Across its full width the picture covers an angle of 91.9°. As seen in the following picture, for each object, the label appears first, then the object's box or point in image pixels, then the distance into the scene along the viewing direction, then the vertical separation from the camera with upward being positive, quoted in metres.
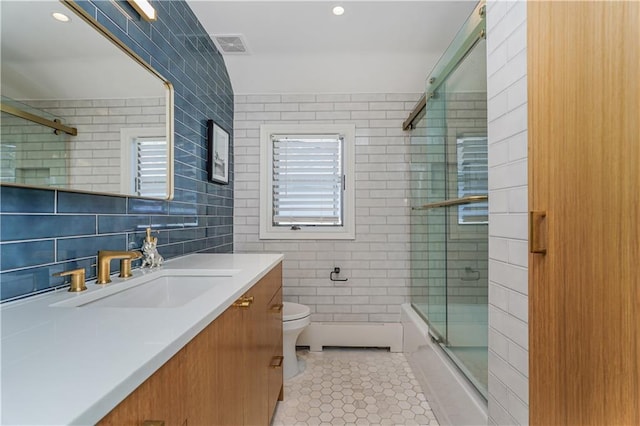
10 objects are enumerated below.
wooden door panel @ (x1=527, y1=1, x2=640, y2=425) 0.61 +0.02
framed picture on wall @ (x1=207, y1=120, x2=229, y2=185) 2.23 +0.48
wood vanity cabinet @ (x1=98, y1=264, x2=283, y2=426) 0.57 -0.43
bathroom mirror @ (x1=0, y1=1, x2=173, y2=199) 0.87 +0.39
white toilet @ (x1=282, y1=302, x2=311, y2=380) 2.15 -0.81
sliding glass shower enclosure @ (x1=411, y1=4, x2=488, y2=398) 1.50 +0.08
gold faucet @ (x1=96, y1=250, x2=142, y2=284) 1.11 -0.17
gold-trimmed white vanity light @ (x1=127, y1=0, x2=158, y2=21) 1.35 +0.93
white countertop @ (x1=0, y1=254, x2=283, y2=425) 0.40 -0.24
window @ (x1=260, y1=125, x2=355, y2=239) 2.83 +0.34
